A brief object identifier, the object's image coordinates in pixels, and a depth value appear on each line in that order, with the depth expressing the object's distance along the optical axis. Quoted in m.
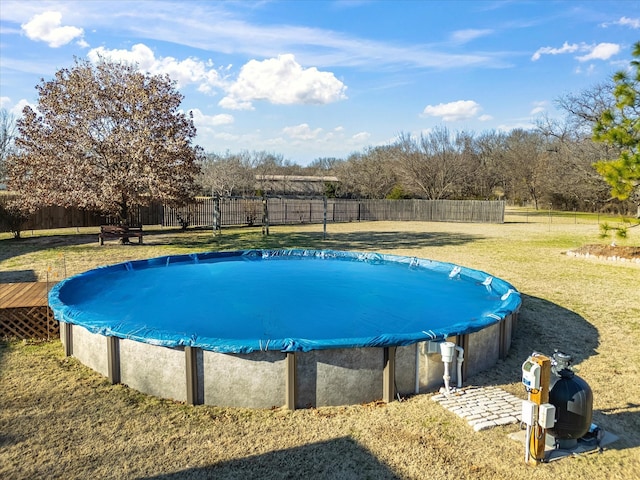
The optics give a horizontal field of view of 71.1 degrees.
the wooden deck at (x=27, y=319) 6.50
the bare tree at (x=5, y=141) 36.38
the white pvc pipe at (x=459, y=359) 5.16
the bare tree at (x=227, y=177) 48.47
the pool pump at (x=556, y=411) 3.60
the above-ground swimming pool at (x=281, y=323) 4.67
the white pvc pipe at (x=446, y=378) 5.03
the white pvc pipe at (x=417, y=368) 5.00
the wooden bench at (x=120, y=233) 16.70
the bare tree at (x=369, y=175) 46.75
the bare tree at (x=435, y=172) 39.59
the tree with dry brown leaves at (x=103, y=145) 15.46
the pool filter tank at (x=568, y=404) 3.78
